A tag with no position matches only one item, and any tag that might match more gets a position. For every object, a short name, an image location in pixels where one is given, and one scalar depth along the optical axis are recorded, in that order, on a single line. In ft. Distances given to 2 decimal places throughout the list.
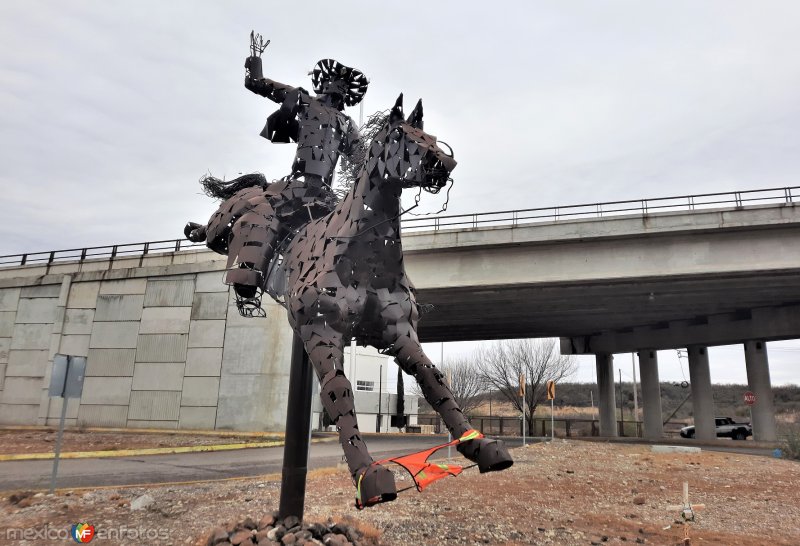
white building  118.62
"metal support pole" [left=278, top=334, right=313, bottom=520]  17.70
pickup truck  118.62
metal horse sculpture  11.55
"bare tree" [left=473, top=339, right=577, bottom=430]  144.46
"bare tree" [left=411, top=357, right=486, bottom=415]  154.92
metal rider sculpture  15.83
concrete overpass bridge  58.85
